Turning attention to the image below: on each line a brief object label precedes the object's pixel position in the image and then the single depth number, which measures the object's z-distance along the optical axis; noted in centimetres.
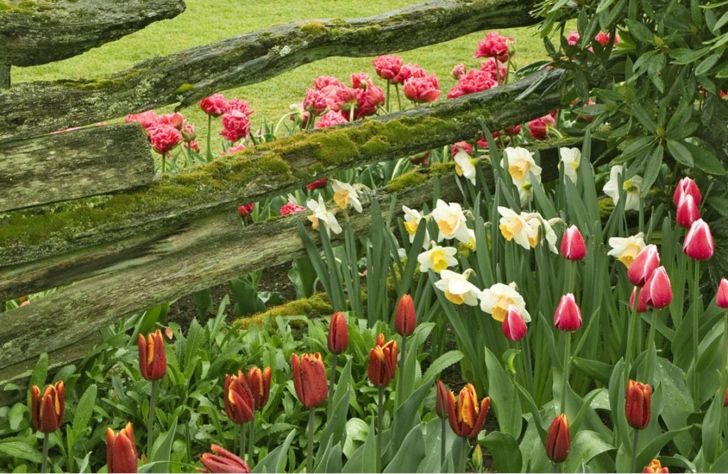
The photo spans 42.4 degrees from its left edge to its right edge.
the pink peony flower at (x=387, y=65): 403
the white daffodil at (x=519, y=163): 313
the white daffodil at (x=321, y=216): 307
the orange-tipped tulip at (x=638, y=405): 165
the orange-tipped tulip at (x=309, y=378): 166
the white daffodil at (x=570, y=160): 326
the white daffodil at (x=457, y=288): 246
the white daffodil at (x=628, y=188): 308
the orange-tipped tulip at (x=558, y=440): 158
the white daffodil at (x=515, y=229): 260
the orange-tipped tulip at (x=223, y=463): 141
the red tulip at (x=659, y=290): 183
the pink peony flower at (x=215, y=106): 402
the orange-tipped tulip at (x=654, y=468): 145
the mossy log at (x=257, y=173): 256
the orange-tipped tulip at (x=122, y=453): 142
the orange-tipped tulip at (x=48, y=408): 162
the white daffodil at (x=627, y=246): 260
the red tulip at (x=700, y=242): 188
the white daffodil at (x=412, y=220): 295
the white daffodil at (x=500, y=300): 232
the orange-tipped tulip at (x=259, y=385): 171
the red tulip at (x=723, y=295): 186
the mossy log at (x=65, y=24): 242
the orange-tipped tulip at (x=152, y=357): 175
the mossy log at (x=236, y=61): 251
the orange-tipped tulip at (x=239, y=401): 165
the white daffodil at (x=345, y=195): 313
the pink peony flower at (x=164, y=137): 367
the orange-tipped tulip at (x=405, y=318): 186
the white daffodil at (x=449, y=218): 270
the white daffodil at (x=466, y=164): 336
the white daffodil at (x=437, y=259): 266
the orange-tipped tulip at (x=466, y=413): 159
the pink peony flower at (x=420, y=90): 386
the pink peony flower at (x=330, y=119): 367
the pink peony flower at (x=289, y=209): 338
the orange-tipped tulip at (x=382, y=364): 174
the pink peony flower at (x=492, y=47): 405
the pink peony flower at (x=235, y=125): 394
